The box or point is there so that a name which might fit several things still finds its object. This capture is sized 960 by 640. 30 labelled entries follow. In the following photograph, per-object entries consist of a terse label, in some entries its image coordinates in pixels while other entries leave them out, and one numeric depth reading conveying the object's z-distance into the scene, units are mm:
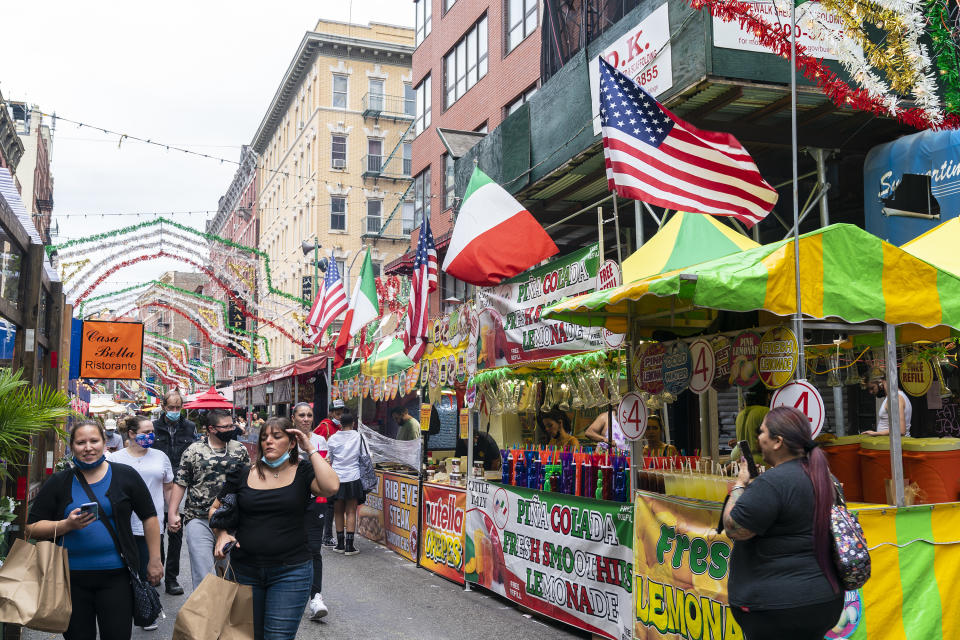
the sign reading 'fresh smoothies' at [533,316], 8320
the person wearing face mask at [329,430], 12570
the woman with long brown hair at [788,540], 3980
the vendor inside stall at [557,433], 11179
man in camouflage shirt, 6773
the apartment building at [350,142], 43688
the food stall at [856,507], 5617
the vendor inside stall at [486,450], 11969
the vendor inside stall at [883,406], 8367
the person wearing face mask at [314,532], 7993
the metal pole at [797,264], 5488
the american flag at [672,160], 6773
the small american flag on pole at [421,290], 11172
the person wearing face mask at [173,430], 11305
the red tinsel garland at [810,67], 8695
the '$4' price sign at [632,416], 7262
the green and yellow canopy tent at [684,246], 9125
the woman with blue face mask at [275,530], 4941
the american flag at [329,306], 18078
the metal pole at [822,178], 9782
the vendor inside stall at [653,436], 10238
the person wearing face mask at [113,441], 11291
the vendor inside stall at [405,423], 14594
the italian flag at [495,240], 9266
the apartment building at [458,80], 21234
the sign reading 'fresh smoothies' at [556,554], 7070
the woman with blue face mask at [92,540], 4922
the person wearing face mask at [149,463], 8047
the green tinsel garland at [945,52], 10359
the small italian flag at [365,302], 14547
